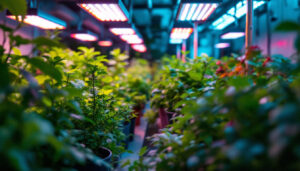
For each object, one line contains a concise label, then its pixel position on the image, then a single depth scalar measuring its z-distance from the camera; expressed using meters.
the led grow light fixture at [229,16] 2.11
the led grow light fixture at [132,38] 4.07
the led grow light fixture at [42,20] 2.09
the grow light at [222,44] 4.30
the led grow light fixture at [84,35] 3.23
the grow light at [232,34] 2.58
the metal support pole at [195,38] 2.78
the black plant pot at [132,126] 2.56
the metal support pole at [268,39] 5.27
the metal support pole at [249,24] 1.57
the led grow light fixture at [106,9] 1.69
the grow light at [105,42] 4.70
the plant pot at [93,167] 1.04
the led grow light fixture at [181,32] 2.91
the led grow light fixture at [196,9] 1.76
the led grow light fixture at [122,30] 2.99
